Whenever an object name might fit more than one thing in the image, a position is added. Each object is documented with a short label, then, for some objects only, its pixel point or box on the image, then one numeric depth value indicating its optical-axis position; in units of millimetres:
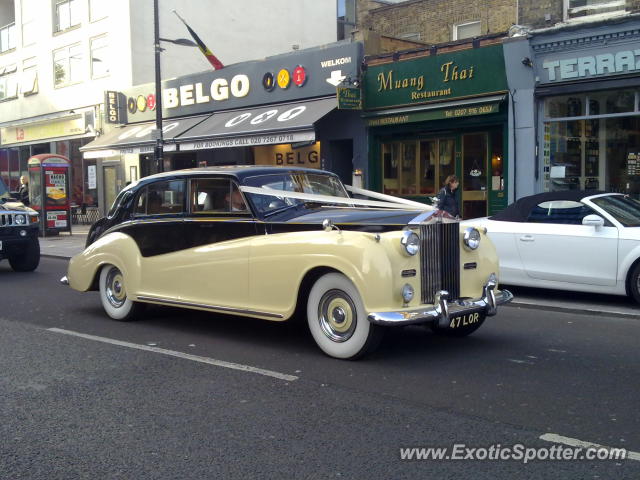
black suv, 12883
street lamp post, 17422
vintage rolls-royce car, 5906
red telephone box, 21938
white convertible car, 9008
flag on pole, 21281
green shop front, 15875
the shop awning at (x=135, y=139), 22250
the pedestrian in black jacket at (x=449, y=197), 13320
